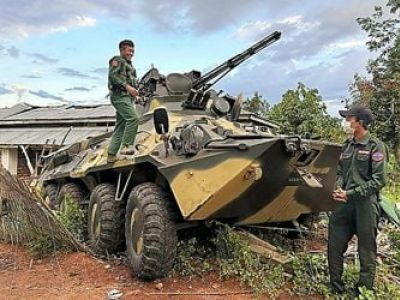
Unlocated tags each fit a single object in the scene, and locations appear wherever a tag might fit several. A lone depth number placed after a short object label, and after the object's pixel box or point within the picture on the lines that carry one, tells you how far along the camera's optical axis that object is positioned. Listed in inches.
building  726.5
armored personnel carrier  231.8
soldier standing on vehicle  292.5
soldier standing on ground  205.9
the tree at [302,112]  611.5
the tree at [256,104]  1015.6
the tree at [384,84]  792.3
